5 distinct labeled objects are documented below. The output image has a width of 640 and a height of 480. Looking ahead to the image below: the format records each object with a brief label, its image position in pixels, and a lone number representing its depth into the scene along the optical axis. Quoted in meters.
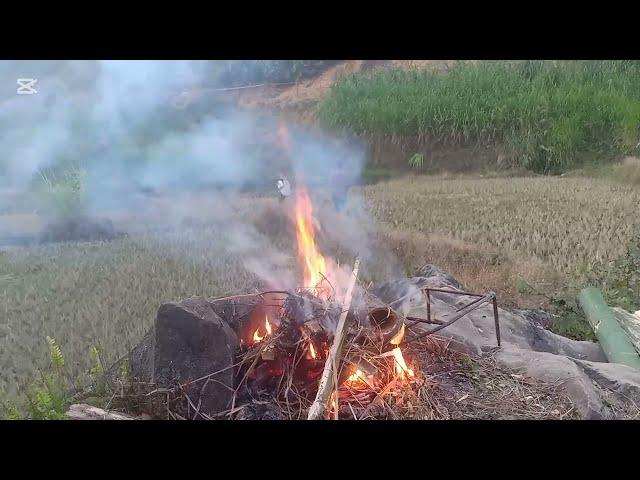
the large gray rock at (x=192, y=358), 3.20
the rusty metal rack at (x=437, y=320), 3.71
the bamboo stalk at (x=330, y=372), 2.88
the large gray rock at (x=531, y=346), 3.35
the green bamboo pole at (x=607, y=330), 4.18
